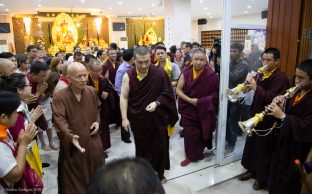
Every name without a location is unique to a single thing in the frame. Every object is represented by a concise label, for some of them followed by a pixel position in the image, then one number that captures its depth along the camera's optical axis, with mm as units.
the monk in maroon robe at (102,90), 3303
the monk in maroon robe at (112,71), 4457
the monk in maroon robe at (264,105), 2541
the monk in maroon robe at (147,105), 2678
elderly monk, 2078
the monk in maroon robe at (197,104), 3172
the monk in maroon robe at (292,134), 2027
